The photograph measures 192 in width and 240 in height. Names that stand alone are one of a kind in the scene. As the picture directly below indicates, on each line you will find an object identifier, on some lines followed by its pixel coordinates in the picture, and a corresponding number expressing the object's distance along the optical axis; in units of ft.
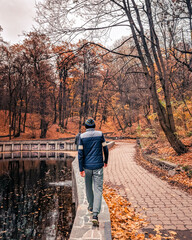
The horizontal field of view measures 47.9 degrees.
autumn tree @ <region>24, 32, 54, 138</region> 110.93
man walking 13.62
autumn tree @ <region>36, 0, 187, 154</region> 26.63
